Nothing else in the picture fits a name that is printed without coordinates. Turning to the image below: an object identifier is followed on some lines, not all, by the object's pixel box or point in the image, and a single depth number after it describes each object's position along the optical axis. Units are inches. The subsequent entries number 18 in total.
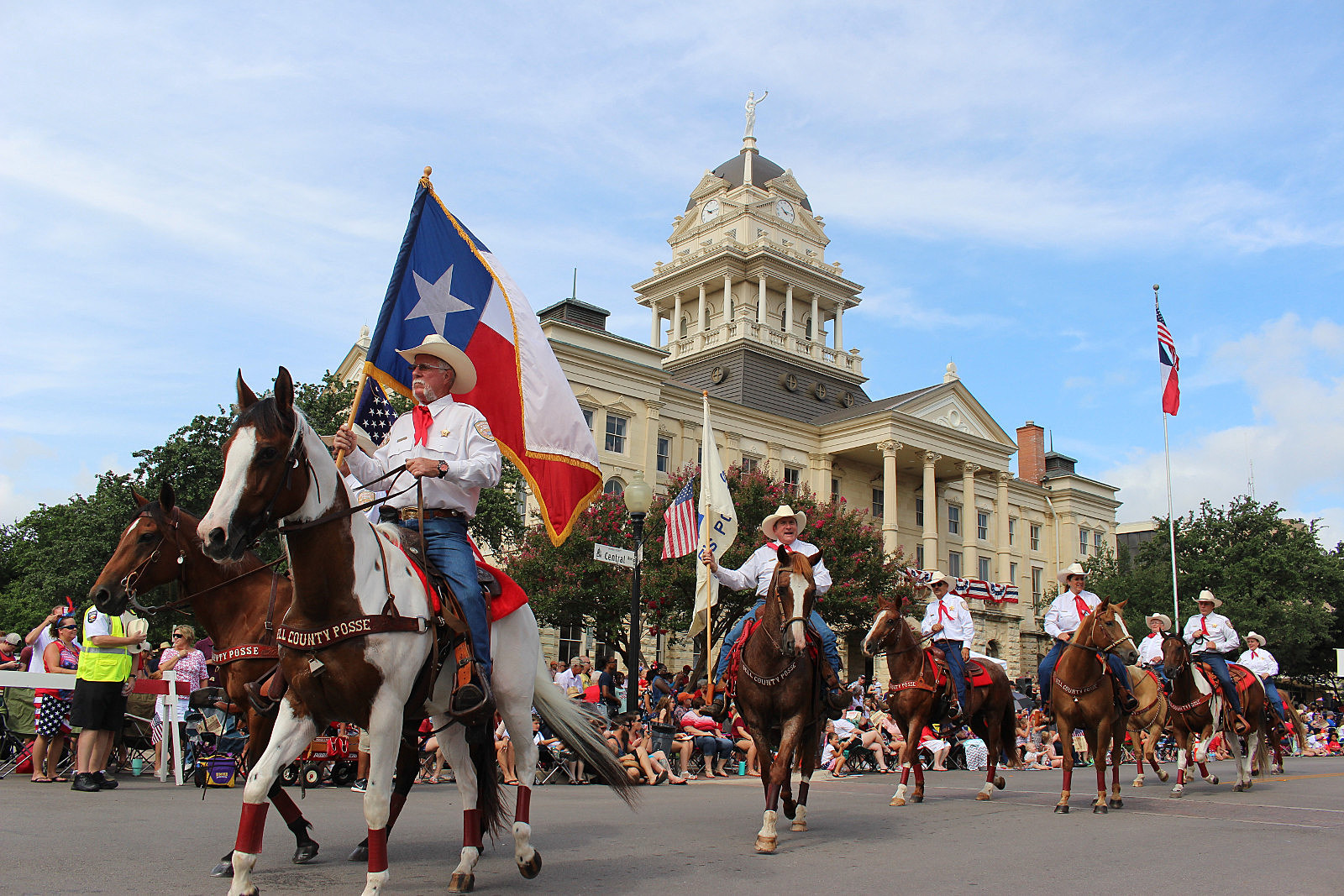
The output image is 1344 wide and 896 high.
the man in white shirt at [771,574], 362.0
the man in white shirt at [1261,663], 682.2
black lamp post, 700.0
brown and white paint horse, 203.5
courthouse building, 1877.5
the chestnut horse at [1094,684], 459.5
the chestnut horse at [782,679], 335.3
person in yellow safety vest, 451.2
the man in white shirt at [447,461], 247.0
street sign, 657.0
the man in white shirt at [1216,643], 598.2
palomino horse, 611.8
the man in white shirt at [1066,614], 496.7
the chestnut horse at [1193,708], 581.9
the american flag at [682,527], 730.2
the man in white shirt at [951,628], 511.5
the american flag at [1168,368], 1284.4
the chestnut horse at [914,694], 481.1
